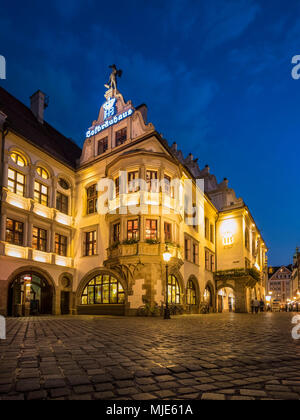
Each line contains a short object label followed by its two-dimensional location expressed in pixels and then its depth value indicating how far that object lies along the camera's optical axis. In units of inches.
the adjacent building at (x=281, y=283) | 5654.5
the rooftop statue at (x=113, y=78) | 1196.2
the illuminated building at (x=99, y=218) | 892.0
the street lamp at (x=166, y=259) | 719.9
